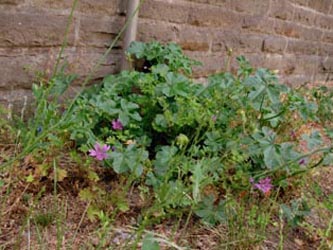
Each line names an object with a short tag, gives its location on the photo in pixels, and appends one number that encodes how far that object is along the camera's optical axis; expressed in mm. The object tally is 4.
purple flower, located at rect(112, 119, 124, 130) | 1726
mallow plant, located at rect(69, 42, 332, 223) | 1533
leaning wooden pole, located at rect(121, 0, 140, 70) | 2234
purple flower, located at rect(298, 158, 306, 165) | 1622
